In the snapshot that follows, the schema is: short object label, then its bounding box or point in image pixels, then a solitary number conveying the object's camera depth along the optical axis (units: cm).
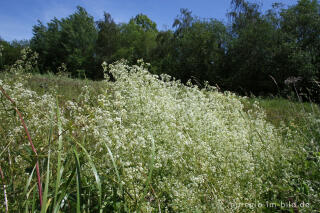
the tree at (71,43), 3628
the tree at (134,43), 3181
